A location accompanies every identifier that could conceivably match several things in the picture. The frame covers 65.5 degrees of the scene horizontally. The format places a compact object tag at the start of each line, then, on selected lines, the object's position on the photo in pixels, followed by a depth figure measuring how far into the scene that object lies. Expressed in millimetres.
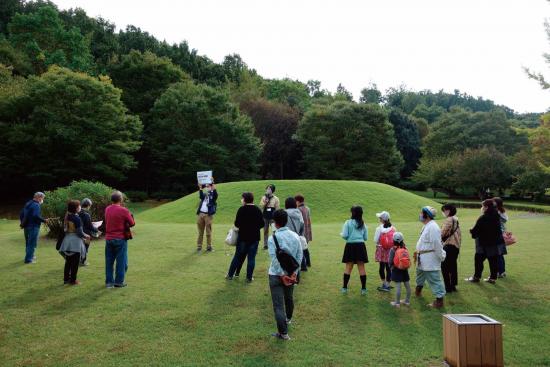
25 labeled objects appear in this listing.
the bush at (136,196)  46844
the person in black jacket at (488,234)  10576
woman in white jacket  8648
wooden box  5746
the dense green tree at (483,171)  48906
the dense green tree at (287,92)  70375
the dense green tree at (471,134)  60094
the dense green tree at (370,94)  111750
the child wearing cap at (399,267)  8695
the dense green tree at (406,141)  69125
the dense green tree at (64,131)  38688
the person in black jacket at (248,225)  9977
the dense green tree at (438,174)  53281
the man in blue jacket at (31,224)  12773
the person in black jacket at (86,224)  11477
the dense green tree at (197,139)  47000
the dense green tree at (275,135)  59344
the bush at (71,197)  18109
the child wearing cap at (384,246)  9562
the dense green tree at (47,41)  48219
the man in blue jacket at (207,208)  13945
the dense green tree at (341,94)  79500
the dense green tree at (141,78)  52406
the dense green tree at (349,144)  54375
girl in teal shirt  9141
